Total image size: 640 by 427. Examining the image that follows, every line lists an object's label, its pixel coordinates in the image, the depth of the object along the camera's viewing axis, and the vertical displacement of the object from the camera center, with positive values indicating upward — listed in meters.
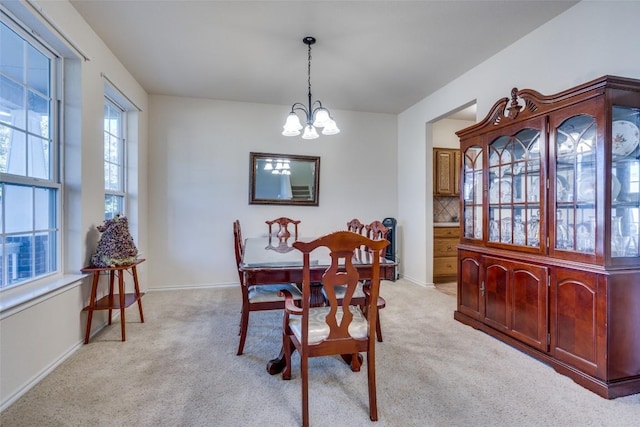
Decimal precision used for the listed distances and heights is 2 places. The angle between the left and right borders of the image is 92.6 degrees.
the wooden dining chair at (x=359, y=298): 2.44 -0.69
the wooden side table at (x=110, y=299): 2.43 -0.75
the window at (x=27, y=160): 1.90 +0.36
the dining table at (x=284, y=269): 2.02 -0.37
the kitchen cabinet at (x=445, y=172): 4.95 +0.67
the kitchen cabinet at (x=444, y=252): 4.54 -0.58
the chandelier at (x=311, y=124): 2.68 +0.80
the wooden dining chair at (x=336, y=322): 1.46 -0.57
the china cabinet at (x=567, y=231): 1.81 -0.12
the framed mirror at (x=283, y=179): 4.41 +0.50
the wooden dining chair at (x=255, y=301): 2.27 -0.66
